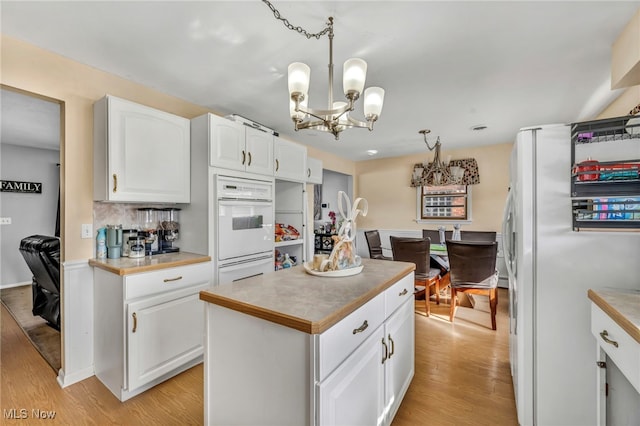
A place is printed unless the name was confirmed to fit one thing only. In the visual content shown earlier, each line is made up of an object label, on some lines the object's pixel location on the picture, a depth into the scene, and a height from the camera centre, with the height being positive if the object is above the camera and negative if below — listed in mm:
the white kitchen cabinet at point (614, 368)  998 -650
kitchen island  992 -552
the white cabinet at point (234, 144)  2416 +647
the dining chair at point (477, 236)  4082 -350
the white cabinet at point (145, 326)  1852 -798
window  4883 +168
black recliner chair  2543 -573
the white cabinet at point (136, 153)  2031 +468
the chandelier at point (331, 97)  1498 +655
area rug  2424 -1172
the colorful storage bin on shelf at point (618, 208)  1326 +15
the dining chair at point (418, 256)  3229 -506
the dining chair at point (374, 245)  4230 -503
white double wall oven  2432 -134
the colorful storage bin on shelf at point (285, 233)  3406 -244
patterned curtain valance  4742 +703
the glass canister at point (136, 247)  2197 -259
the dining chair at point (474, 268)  2934 -603
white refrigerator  1396 -325
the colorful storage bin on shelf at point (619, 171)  1319 +188
